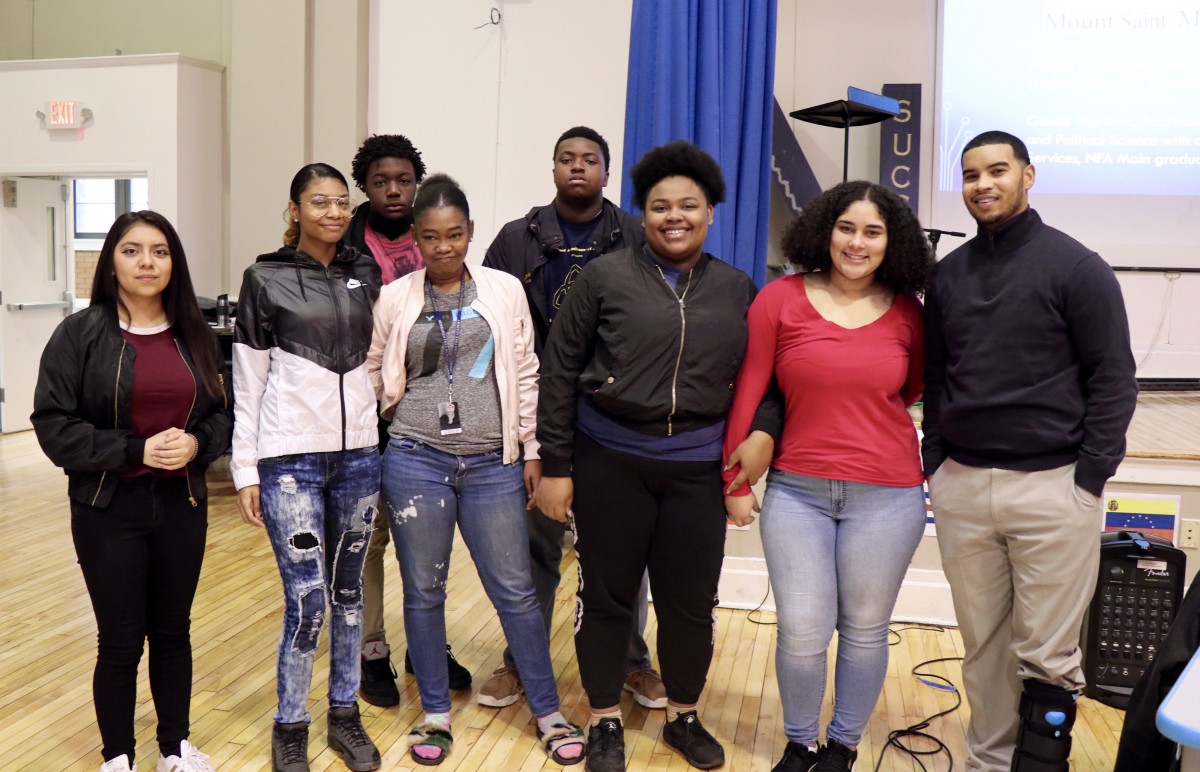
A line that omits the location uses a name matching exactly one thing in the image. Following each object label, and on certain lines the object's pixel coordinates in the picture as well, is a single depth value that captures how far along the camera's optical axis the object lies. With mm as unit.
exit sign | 7328
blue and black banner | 5770
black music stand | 4643
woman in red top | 2322
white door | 7527
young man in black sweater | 2191
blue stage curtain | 3592
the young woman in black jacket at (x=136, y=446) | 2271
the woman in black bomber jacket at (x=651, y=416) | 2404
